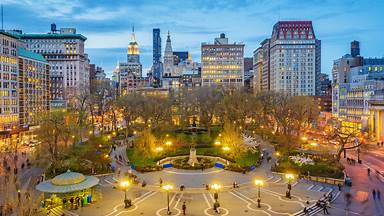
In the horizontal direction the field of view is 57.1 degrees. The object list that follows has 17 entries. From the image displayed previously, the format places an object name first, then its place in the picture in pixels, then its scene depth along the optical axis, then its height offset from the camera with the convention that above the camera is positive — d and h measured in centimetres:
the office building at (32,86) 10069 +411
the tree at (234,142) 5697 -710
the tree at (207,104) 8902 -129
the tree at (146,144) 5919 -772
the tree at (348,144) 5306 -928
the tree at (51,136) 5218 -573
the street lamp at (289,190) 3897 -1013
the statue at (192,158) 5522 -929
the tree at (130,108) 9025 -228
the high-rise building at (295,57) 17412 +2109
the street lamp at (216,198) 3478 -1027
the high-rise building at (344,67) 12912 +1284
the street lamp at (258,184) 3609 -870
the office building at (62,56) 15188 +1896
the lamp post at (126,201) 3600 -1046
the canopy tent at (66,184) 3647 -909
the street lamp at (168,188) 3406 -860
